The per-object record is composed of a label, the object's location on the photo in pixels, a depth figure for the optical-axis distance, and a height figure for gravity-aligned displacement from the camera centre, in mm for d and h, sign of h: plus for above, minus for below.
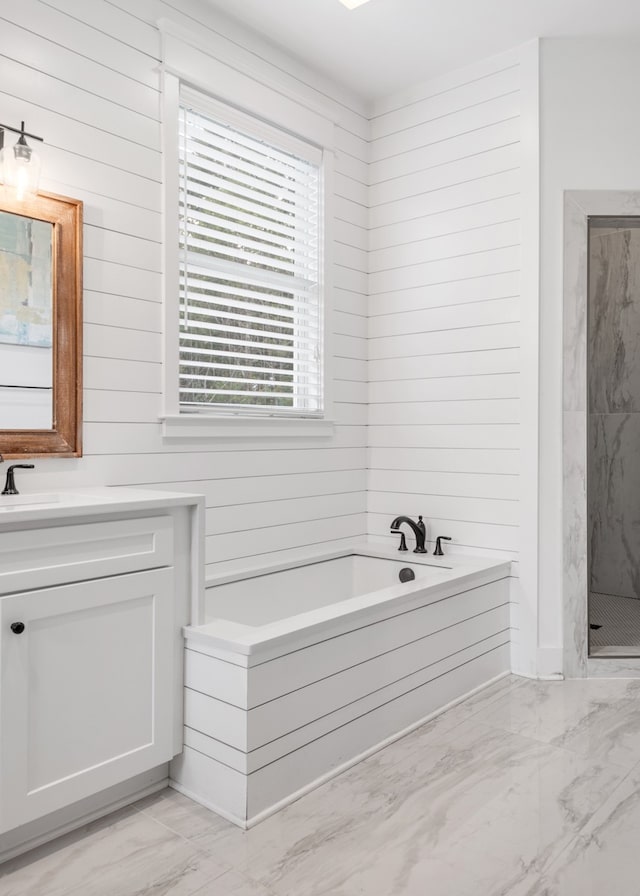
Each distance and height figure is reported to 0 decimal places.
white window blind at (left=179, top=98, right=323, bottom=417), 2762 +727
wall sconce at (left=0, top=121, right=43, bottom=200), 2064 +805
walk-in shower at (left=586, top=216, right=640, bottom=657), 4117 +151
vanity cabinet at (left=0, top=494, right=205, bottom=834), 1675 -569
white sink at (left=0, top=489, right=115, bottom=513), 1984 -175
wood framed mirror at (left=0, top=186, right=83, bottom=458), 2152 +361
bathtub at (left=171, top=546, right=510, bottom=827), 1932 -749
